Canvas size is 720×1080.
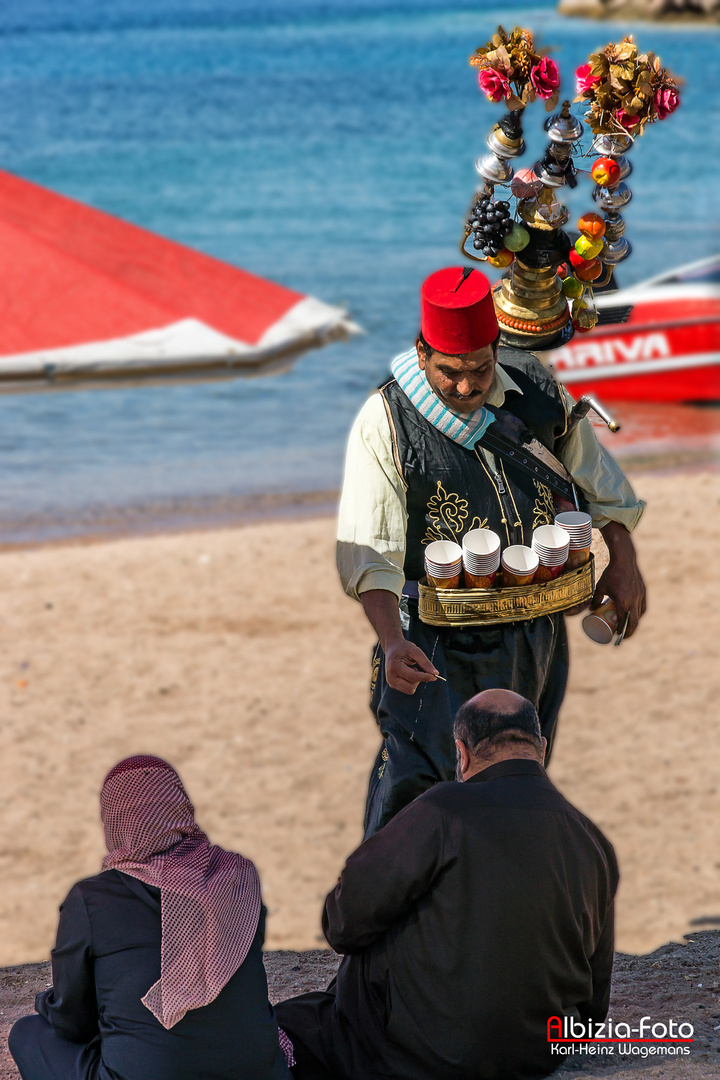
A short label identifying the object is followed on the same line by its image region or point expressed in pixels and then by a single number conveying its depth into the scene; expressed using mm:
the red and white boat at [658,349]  23922
